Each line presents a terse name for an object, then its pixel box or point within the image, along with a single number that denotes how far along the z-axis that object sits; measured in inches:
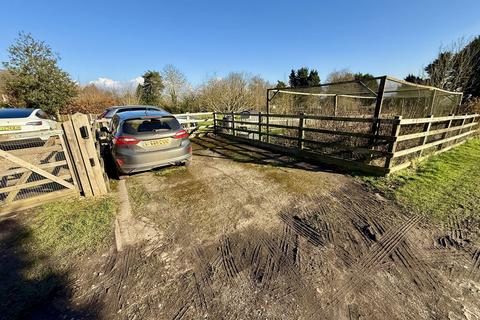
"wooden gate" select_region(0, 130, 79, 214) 126.0
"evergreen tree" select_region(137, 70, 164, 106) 1075.7
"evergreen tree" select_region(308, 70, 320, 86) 1331.2
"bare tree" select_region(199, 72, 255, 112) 779.4
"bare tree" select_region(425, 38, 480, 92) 449.4
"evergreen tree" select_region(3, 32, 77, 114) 517.0
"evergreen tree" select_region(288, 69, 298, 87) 1423.5
